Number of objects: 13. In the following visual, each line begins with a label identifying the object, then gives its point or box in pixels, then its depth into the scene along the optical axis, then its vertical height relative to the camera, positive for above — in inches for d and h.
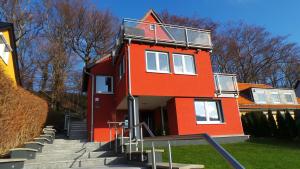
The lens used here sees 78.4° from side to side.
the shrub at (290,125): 437.6 -11.3
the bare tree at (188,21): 895.5 +503.4
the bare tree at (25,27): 730.6 +430.5
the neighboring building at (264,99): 658.4 +88.8
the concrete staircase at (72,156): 212.9 -36.2
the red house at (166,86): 397.1 +90.6
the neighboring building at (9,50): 464.0 +220.6
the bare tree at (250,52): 932.1 +345.3
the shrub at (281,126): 451.7 -13.0
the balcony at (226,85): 453.9 +94.7
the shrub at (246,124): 518.5 -4.6
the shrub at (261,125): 488.2 -9.9
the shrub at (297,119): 422.7 +0.9
